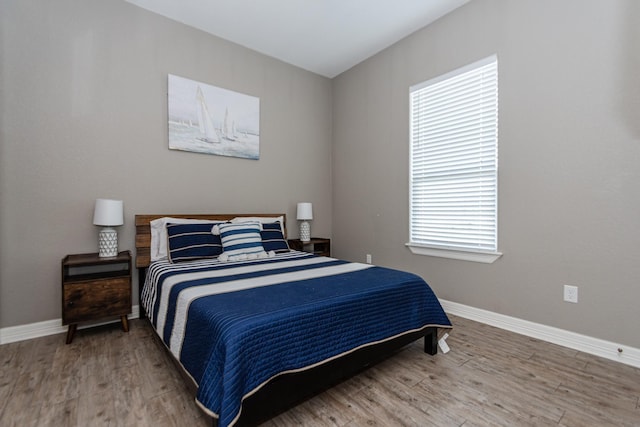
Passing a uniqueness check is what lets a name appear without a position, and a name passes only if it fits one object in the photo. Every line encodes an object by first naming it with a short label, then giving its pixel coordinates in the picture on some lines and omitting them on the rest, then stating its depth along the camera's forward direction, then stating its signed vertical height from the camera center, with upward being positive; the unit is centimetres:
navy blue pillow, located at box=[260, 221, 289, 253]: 312 -29
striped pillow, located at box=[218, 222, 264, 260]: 281 -28
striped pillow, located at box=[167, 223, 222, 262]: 271 -29
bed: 128 -58
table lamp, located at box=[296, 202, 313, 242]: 390 -8
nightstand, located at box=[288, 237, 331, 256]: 379 -45
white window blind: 276 +46
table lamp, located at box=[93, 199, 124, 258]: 253 -9
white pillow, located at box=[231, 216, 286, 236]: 330 -10
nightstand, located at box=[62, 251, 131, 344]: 230 -64
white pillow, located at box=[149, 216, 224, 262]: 287 -25
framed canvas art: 313 +100
